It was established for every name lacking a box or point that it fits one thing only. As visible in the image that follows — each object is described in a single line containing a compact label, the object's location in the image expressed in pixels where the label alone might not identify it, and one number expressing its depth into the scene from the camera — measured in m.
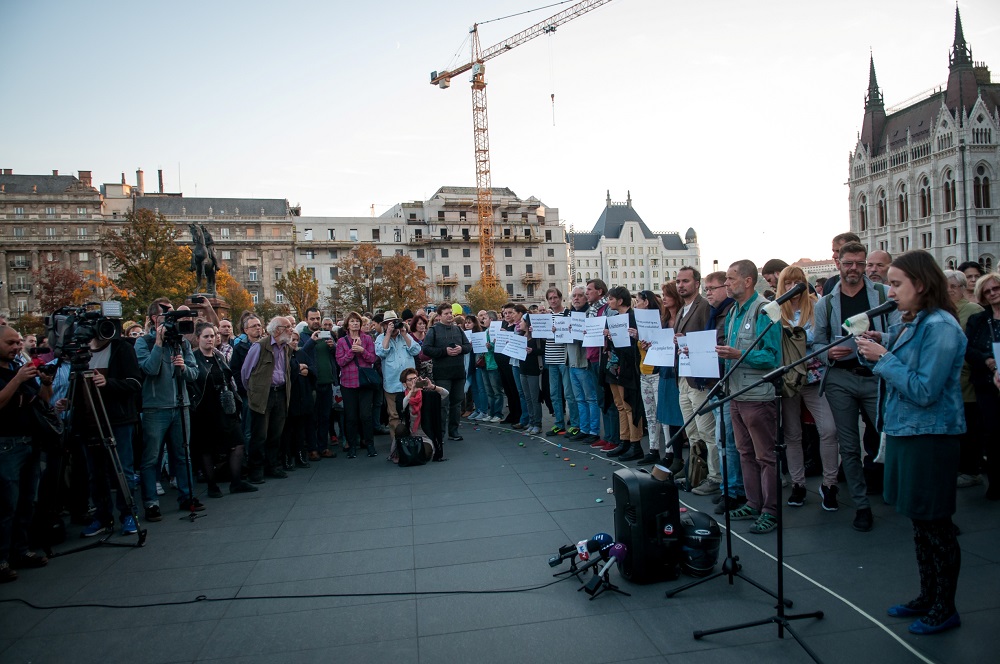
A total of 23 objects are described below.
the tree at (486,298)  74.81
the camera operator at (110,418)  6.30
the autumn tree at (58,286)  47.81
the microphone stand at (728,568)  4.08
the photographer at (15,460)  5.22
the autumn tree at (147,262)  36.53
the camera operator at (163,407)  6.74
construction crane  91.25
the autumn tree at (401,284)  63.09
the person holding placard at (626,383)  8.28
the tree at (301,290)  59.44
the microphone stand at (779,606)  3.47
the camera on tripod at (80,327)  5.96
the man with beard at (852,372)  5.34
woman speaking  3.45
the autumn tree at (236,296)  60.26
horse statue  15.97
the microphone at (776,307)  3.69
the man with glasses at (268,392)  8.38
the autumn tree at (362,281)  63.25
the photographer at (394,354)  10.12
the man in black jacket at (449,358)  10.80
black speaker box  4.37
